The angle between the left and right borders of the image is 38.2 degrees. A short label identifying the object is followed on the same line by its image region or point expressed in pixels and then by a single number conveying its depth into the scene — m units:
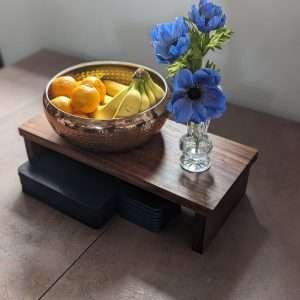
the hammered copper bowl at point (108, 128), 0.75
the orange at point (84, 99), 0.78
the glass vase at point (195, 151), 0.76
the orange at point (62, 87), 0.83
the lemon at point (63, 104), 0.79
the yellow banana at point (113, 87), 0.87
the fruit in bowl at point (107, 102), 0.77
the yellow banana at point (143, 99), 0.78
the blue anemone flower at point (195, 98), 0.63
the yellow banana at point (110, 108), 0.78
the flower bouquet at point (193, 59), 0.63
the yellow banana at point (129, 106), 0.77
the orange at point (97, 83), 0.83
